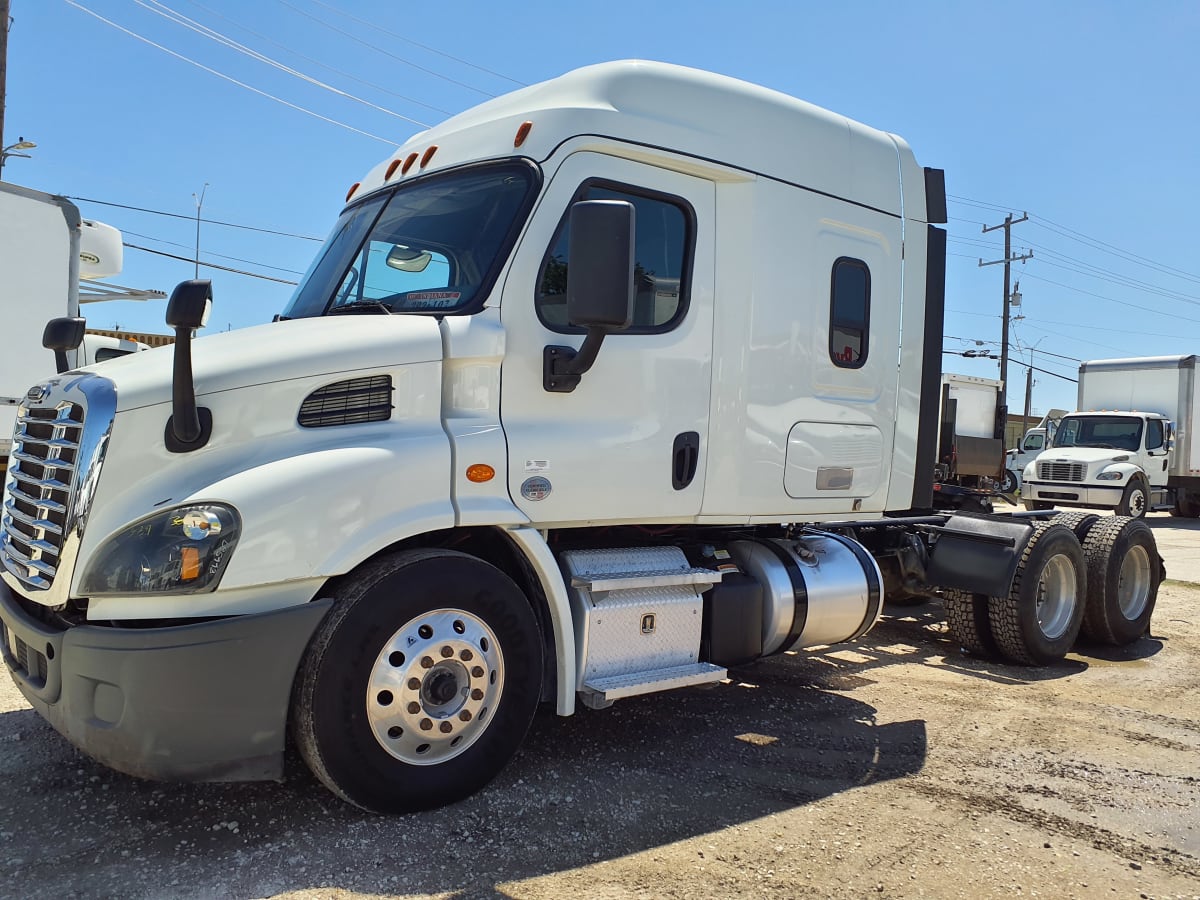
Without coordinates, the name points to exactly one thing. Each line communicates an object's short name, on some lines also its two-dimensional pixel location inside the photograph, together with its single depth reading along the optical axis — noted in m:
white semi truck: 3.40
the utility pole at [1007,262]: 38.03
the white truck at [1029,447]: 24.20
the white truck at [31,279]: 10.28
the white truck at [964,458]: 8.38
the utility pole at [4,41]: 15.70
